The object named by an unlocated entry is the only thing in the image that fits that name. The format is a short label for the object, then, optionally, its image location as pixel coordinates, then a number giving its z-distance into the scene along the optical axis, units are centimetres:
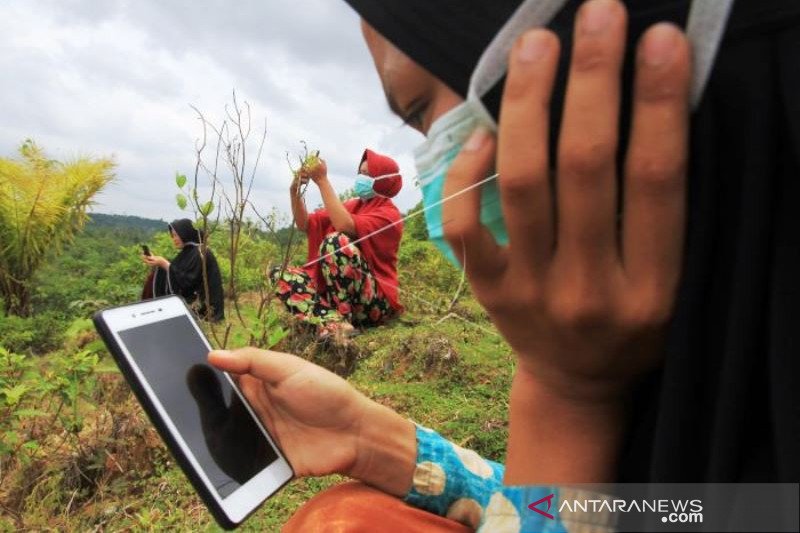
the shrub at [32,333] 429
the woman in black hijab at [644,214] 42
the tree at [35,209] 568
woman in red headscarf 337
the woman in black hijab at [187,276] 494
